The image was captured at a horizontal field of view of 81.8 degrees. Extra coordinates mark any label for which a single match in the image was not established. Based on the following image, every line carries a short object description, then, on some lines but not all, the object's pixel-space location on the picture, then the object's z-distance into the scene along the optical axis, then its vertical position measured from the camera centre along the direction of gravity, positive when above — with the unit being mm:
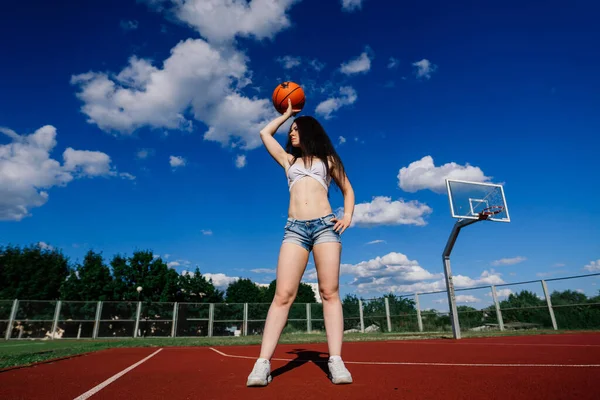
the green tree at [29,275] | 30031 +3997
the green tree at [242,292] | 49781 +3588
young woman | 2432 +547
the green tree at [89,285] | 29547 +2928
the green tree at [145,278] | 31406 +3781
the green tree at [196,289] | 36197 +3035
